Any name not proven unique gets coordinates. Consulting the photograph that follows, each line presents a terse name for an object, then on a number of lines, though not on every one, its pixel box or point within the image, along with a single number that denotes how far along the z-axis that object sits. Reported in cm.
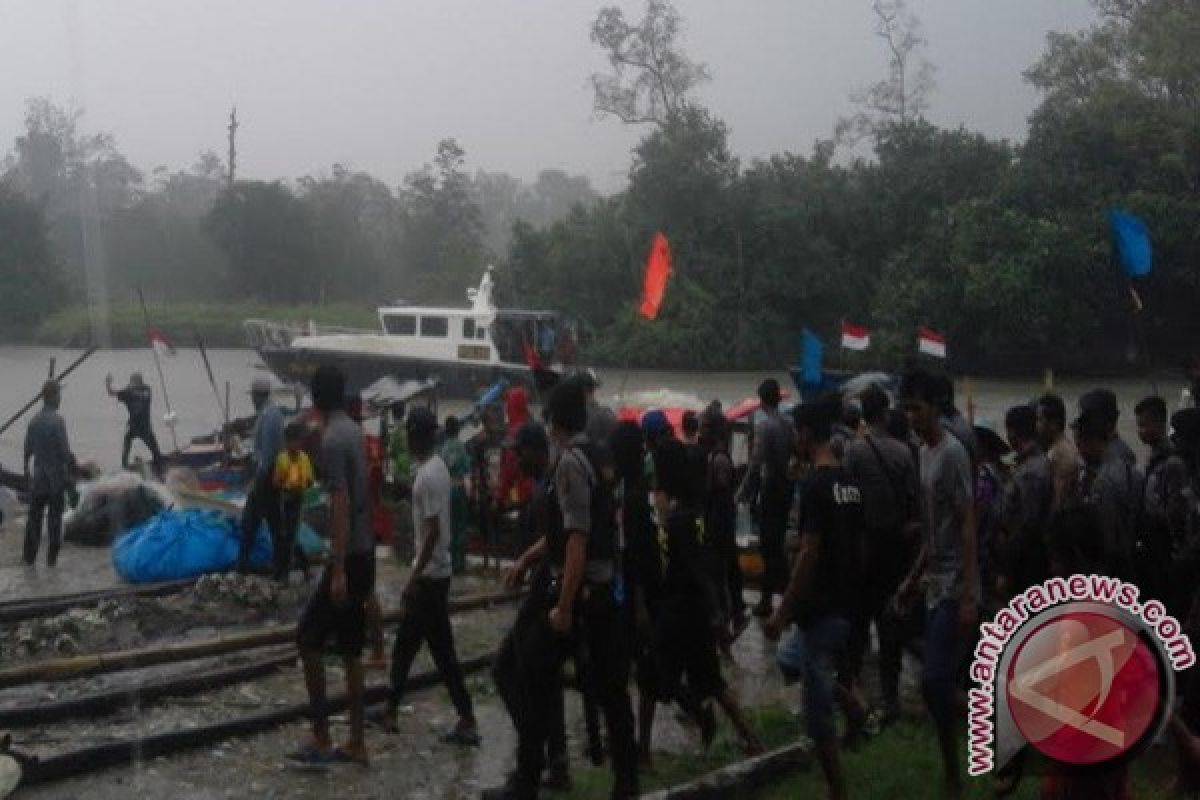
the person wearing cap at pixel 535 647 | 588
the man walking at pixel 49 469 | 1255
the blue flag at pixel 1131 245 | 1226
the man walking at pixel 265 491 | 1119
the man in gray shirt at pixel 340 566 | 678
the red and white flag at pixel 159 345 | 2416
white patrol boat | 3384
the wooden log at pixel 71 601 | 1041
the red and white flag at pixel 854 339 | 2062
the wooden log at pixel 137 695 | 757
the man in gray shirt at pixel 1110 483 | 624
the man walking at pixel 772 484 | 978
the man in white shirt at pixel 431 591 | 727
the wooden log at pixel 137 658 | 787
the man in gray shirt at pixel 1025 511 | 564
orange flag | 1630
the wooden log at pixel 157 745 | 674
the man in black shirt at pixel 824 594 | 592
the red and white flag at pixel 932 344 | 1827
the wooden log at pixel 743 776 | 612
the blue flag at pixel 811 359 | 1728
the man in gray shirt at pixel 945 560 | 591
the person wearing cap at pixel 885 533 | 747
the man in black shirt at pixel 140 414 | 1980
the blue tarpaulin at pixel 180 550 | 1169
